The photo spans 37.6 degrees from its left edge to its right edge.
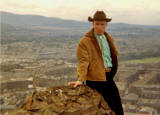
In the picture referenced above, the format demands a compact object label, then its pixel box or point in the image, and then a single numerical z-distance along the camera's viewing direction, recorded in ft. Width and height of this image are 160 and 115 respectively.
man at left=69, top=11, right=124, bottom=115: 10.32
